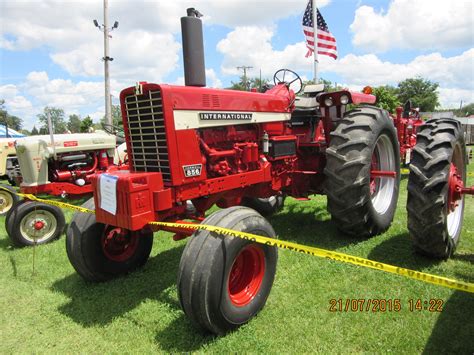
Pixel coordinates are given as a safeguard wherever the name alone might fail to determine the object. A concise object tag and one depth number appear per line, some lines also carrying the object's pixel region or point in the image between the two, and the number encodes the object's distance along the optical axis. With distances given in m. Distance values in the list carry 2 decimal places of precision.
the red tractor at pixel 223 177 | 2.98
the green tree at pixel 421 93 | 59.59
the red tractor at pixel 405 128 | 9.49
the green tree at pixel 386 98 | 35.38
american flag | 10.50
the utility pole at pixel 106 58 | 17.06
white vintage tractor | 5.73
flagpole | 10.23
